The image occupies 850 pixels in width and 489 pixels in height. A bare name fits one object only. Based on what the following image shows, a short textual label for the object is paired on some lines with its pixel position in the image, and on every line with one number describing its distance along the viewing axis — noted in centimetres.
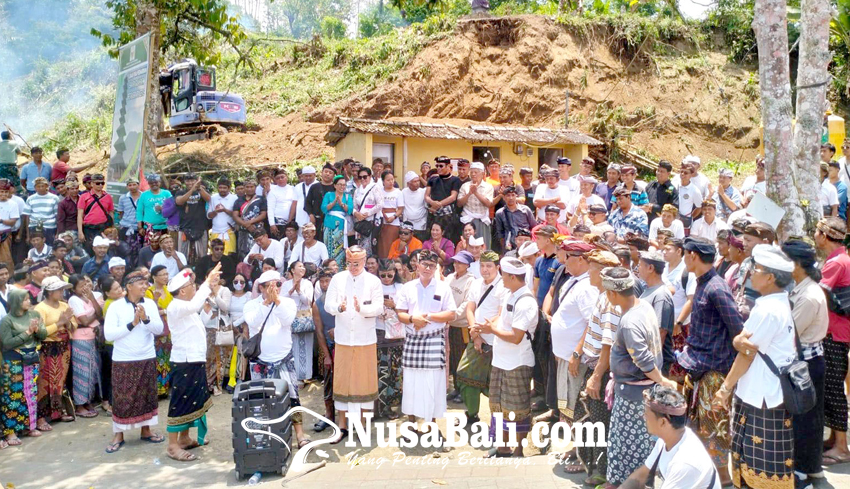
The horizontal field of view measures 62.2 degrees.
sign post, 1367
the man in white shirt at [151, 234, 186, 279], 968
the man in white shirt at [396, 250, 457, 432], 721
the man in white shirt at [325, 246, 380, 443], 729
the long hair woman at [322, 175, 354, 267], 1030
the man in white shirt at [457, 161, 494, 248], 1023
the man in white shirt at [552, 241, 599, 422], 598
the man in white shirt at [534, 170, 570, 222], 1024
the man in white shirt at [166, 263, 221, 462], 698
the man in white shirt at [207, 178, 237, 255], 1078
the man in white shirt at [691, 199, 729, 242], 873
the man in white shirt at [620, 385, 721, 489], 365
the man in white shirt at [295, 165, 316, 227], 1067
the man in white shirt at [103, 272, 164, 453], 739
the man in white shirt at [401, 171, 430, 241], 1054
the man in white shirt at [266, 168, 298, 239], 1067
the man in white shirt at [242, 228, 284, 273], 967
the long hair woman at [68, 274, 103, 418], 850
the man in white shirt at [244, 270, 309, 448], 725
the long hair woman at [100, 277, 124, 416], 874
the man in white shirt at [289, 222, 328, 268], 949
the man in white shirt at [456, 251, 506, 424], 693
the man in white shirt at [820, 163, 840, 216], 961
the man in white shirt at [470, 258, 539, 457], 636
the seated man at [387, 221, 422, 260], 962
